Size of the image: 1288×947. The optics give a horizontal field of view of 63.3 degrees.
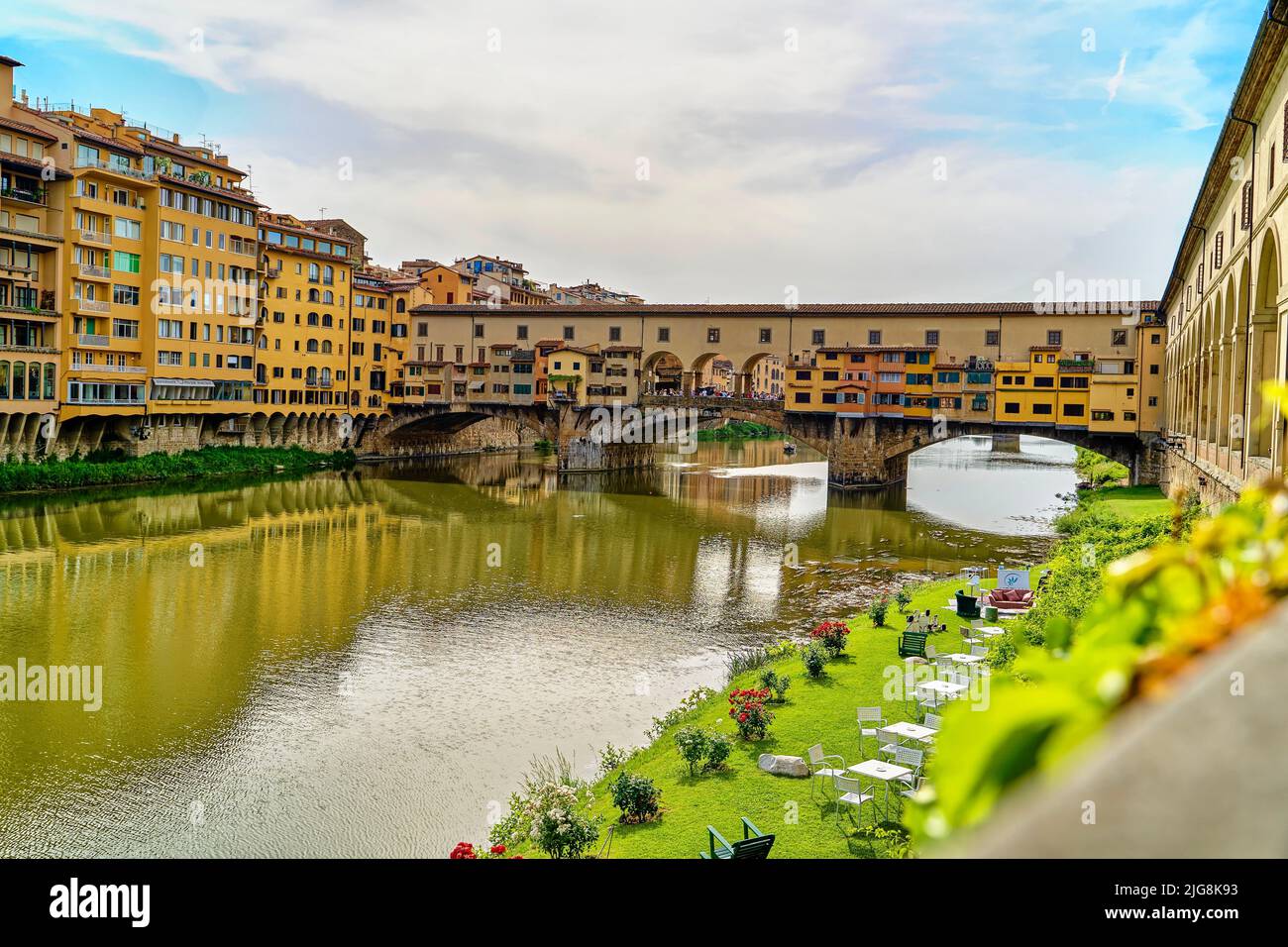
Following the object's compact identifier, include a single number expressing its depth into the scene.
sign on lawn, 25.34
